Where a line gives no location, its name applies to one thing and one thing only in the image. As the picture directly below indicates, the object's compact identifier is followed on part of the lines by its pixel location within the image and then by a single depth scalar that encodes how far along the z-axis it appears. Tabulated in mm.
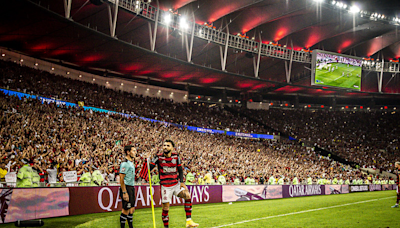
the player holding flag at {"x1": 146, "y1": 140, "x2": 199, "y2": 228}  7430
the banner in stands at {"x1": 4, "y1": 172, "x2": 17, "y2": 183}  10638
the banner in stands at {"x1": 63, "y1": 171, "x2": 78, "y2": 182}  13078
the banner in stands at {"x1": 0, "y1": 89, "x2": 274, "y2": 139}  23797
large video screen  36594
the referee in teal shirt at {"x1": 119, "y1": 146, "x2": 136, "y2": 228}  7812
